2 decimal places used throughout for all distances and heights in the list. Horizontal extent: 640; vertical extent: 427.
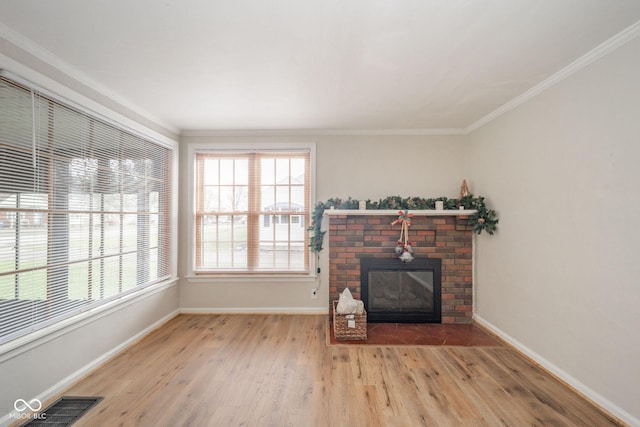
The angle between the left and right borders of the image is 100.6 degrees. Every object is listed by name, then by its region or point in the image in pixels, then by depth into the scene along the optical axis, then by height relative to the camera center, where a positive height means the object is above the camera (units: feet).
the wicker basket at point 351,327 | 9.76 -4.17
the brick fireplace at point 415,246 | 11.58 -1.44
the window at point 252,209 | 12.48 +0.20
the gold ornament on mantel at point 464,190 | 11.64 +1.05
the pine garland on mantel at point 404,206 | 10.60 +0.34
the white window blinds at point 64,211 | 5.87 +0.07
